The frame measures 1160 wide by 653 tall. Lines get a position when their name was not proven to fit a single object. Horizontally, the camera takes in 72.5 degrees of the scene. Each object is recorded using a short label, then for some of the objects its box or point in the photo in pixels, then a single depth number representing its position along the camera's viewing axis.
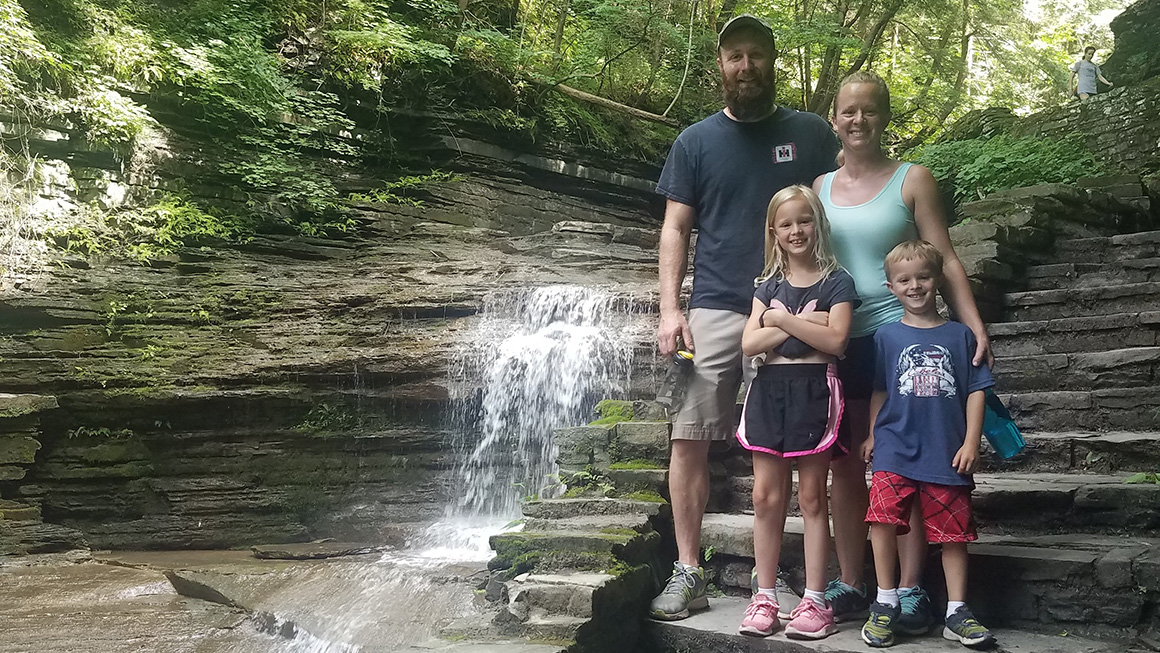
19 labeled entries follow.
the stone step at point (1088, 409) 3.96
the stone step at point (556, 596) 2.62
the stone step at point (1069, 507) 2.85
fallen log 10.91
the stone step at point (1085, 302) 5.10
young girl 2.44
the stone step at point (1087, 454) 3.40
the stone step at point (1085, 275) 5.82
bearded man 2.70
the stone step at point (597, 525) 3.13
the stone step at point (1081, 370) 4.18
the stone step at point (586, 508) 3.33
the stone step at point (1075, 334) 4.63
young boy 2.36
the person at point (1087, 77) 12.48
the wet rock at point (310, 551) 5.52
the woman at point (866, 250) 2.53
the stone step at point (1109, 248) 6.16
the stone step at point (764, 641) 2.32
